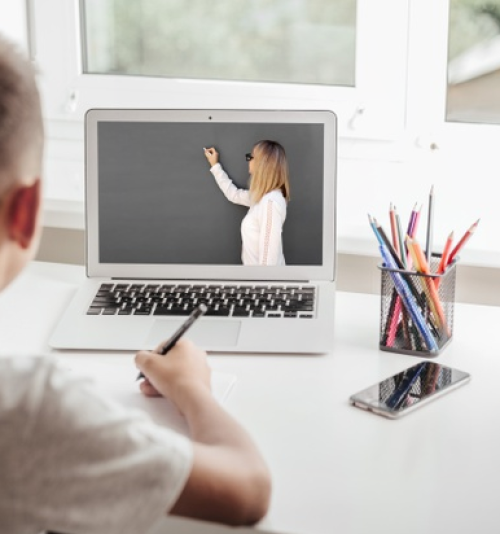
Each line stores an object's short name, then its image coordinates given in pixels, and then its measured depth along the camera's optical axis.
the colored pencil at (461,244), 1.62
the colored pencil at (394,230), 1.63
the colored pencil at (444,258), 1.62
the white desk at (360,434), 1.22
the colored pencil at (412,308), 1.56
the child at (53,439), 1.09
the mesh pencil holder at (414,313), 1.57
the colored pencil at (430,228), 1.63
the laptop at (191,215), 1.70
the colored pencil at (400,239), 1.62
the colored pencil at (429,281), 1.58
